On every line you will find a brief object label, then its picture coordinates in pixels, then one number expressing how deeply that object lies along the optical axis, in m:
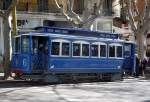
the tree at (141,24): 30.27
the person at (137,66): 27.35
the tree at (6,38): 22.52
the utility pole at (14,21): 23.14
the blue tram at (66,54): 20.66
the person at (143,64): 28.66
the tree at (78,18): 27.41
